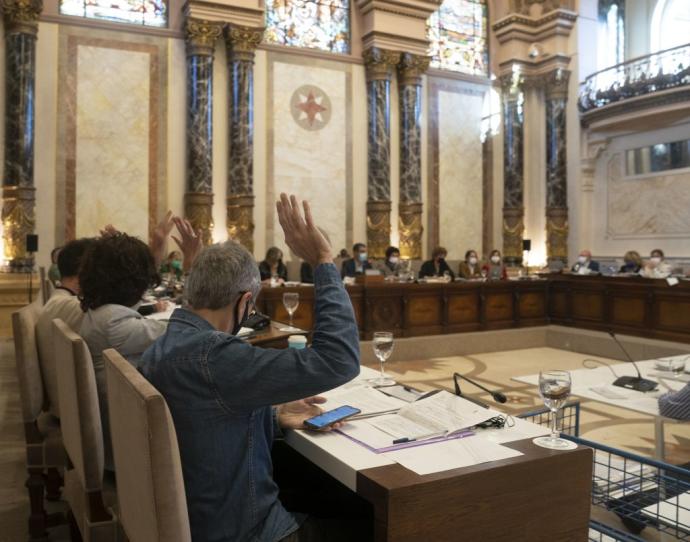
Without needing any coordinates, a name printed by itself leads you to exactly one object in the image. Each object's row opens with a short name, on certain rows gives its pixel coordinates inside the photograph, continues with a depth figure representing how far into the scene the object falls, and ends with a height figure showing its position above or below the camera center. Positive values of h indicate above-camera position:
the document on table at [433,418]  1.83 -0.43
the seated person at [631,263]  10.14 +0.19
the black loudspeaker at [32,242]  9.81 +0.54
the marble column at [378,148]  12.66 +2.55
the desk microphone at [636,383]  3.28 -0.57
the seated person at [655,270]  8.35 +0.06
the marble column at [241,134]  11.38 +2.57
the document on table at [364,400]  2.08 -0.43
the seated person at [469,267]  10.77 +0.15
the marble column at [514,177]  14.22 +2.20
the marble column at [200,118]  11.10 +2.80
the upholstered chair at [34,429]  2.92 -0.73
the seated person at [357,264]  9.91 +0.19
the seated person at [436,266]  10.25 +0.16
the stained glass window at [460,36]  14.13 +5.44
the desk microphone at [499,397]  2.03 -0.39
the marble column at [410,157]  12.94 +2.43
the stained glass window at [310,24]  12.36 +5.05
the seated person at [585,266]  9.85 +0.15
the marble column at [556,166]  14.11 +2.43
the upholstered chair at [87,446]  2.12 -0.59
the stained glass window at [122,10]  10.92 +4.70
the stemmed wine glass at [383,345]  2.67 -0.29
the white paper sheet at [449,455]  1.60 -0.47
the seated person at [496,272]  9.90 +0.05
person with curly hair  2.54 -0.10
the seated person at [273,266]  9.11 +0.14
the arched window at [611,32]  14.90 +5.74
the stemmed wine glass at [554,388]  1.94 -0.35
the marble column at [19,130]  10.02 +2.33
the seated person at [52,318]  2.95 -0.21
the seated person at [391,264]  9.88 +0.19
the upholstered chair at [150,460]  1.40 -0.43
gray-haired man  1.57 -0.27
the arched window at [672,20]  14.81 +5.97
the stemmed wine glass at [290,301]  4.59 -0.18
